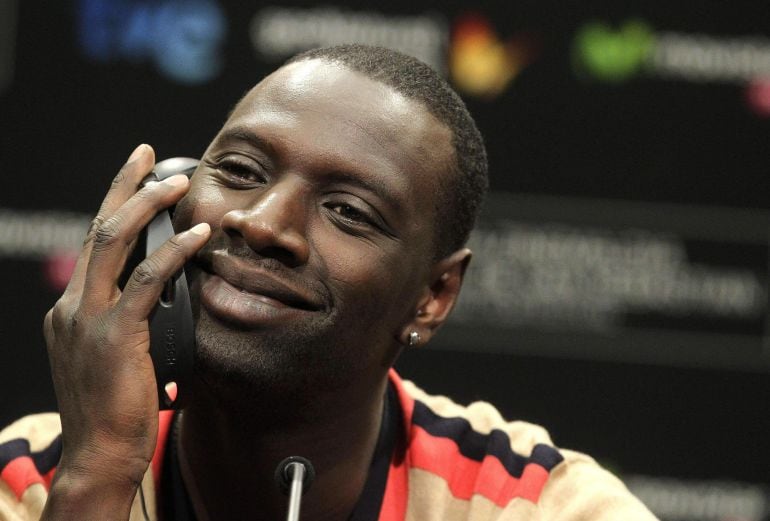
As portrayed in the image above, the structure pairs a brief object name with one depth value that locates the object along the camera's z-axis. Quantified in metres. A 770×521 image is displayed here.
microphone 2.77
